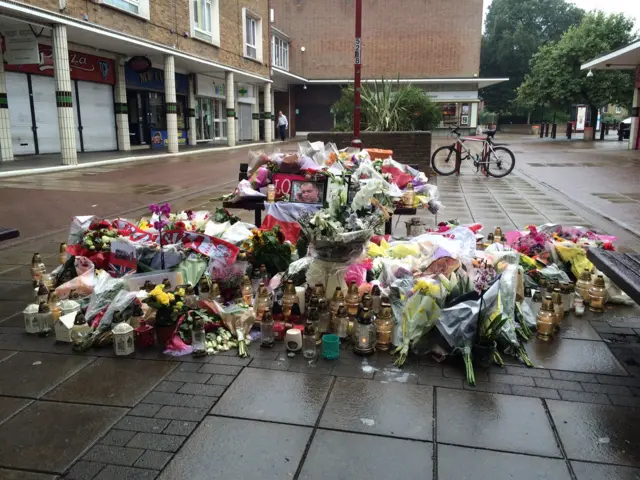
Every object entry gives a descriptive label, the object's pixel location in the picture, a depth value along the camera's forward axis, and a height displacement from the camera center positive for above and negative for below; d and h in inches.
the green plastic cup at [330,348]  127.1 -51.5
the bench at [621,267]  117.2 -33.8
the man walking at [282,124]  1214.6 +8.8
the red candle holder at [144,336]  133.2 -51.3
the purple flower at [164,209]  172.9 -26.1
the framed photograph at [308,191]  202.7 -23.8
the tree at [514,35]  2347.4 +422.3
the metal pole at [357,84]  445.4 +36.5
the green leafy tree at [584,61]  1357.0 +173.7
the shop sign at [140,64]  774.5 +90.7
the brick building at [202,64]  598.2 +107.7
